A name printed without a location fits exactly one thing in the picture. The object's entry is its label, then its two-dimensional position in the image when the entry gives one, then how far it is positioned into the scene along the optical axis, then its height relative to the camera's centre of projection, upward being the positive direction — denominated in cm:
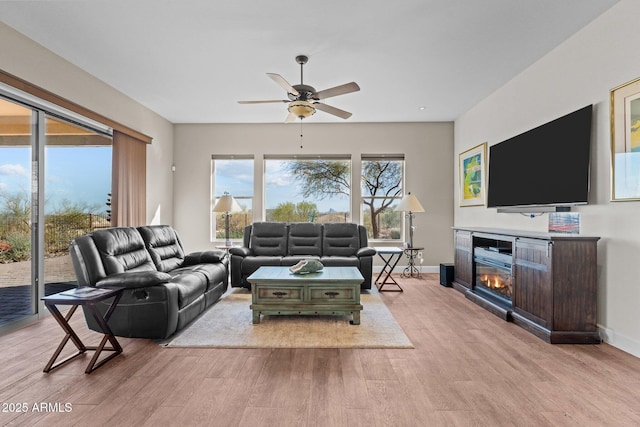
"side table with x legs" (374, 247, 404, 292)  485 -107
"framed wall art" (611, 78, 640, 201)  256 +60
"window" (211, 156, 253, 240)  639 +46
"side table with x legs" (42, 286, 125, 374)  233 -79
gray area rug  283 -112
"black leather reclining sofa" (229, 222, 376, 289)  485 -49
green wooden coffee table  330 -84
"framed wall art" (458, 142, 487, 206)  505 +64
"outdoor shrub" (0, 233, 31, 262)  319 -38
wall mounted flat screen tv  302 +54
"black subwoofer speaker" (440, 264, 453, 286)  512 -93
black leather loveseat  286 -67
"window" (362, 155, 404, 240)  635 +43
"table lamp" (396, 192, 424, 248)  532 +14
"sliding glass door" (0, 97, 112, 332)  322 +9
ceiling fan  321 +120
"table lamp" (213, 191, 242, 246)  553 +11
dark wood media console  288 -65
